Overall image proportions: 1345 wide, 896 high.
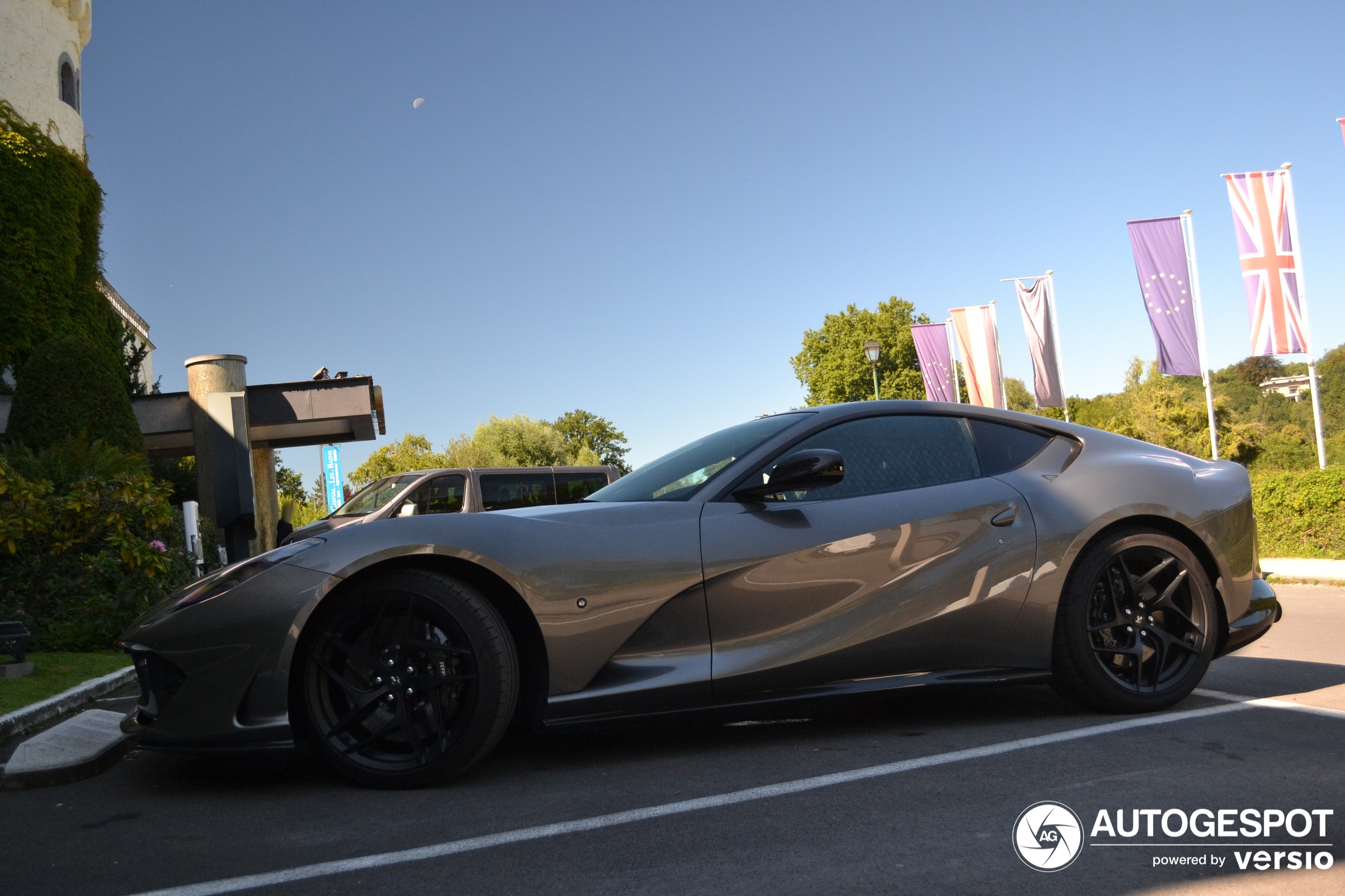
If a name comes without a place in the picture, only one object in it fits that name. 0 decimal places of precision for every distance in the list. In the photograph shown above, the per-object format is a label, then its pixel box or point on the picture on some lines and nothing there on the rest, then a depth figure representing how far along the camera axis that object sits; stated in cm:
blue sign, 3981
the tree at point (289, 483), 6675
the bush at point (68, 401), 1511
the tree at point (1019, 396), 9006
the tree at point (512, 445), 6950
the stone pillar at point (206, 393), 2005
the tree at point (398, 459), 7769
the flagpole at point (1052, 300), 2552
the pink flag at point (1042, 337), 2562
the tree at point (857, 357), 6431
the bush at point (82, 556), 745
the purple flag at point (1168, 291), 2019
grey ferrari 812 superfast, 338
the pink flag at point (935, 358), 3541
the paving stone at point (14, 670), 598
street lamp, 2617
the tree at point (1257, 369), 8638
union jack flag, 1652
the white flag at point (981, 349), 3034
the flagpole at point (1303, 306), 1647
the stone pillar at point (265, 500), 2138
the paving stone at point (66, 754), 373
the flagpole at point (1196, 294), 2016
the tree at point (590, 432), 10388
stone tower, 2095
